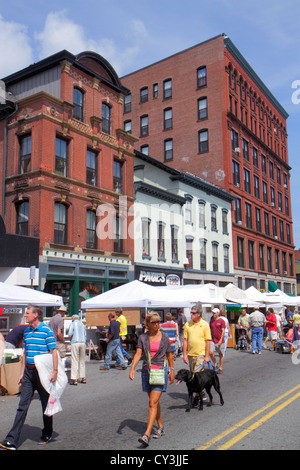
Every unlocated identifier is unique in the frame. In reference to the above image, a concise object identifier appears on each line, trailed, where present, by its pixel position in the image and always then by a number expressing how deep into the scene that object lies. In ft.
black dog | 25.04
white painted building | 92.12
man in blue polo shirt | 19.12
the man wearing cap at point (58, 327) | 39.39
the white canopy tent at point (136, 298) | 50.39
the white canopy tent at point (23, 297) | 38.63
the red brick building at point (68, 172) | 70.74
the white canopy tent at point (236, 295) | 71.72
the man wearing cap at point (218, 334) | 41.09
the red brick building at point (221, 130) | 133.90
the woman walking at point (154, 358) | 19.65
